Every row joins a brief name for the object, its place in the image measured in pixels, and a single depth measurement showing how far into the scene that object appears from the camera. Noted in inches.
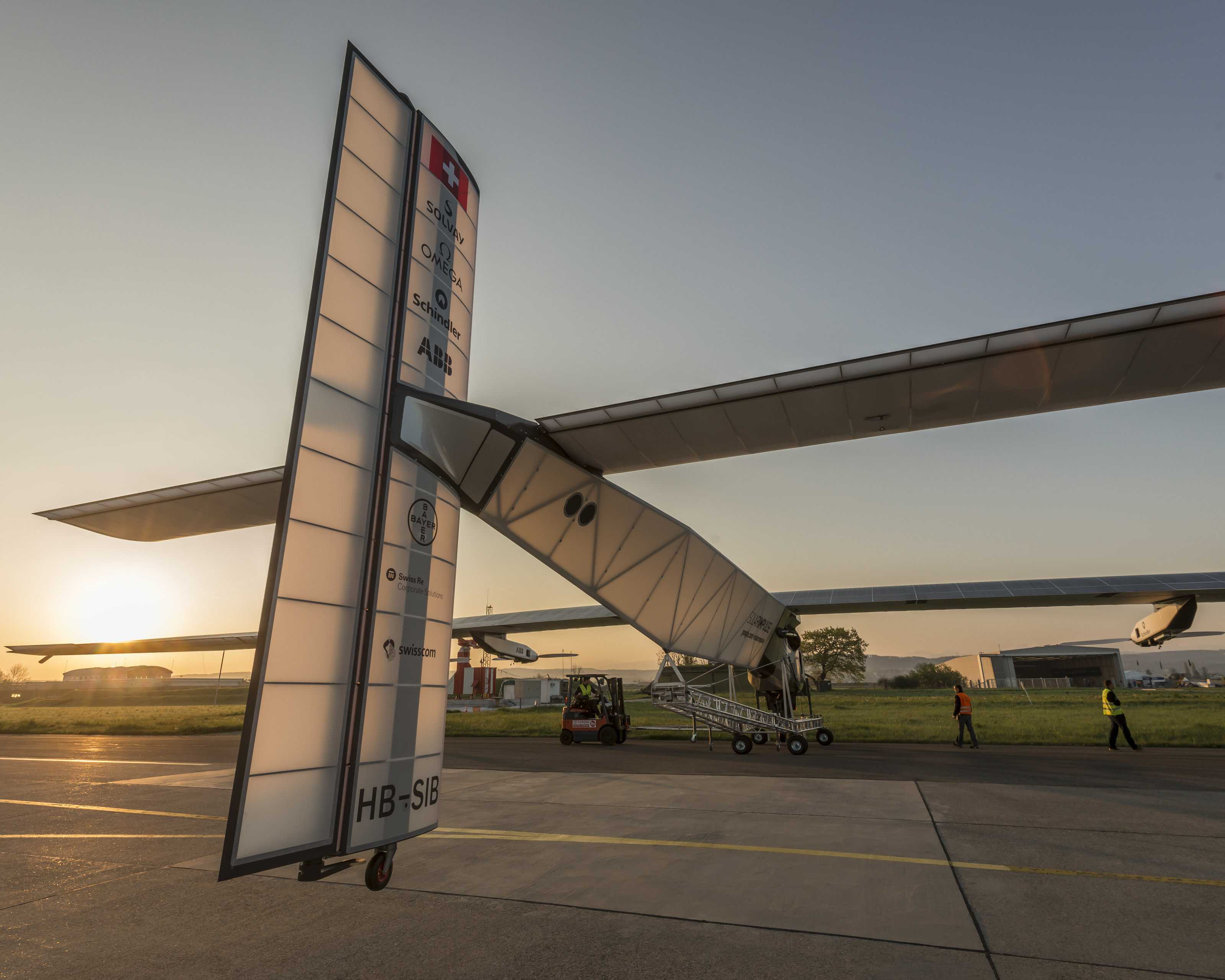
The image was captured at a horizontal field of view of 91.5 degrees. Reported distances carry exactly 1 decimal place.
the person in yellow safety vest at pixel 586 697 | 858.8
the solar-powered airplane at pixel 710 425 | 310.0
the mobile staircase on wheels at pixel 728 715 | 671.8
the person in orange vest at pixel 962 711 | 676.7
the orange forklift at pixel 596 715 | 833.5
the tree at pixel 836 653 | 3388.3
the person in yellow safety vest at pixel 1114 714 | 616.1
